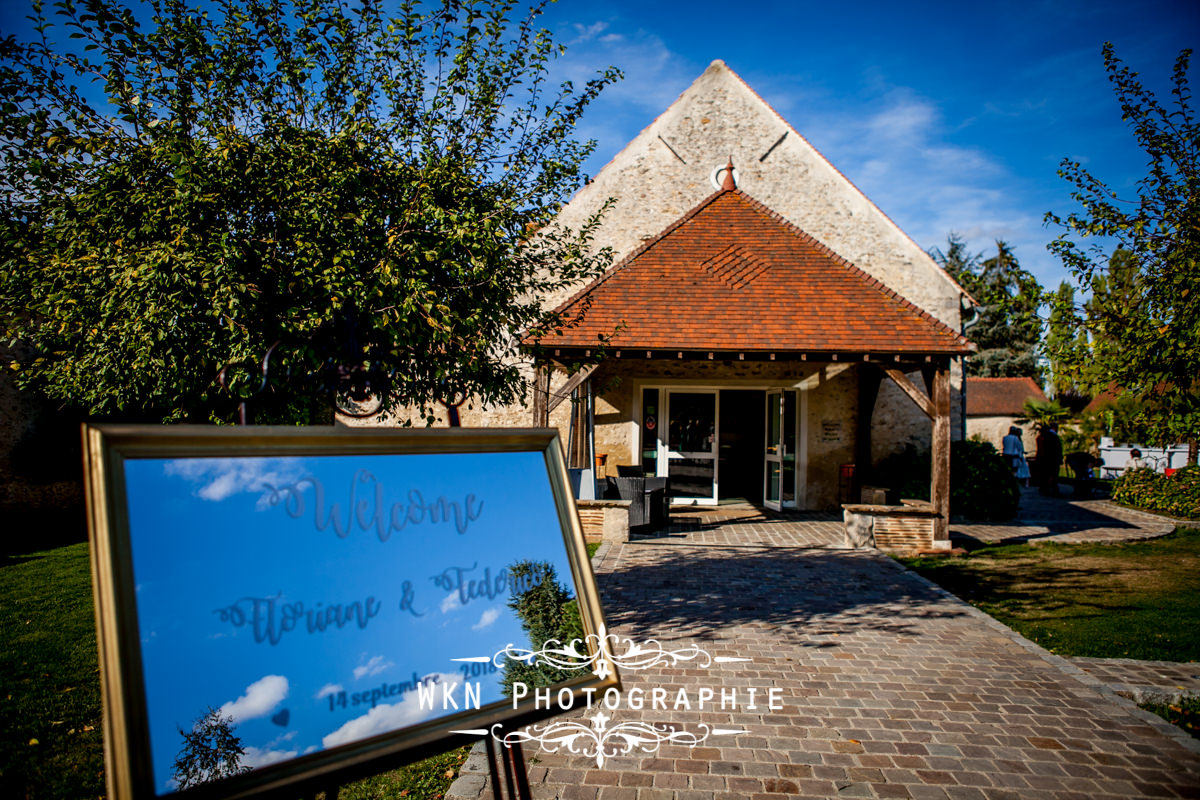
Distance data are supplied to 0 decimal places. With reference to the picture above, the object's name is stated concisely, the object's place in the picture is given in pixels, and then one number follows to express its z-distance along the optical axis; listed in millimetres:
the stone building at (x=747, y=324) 9258
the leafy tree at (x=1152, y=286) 5938
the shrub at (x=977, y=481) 11961
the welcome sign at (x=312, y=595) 1450
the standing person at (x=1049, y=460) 17250
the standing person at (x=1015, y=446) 17641
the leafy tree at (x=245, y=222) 3271
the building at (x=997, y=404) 32656
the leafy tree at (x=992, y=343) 36031
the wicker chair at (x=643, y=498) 10258
